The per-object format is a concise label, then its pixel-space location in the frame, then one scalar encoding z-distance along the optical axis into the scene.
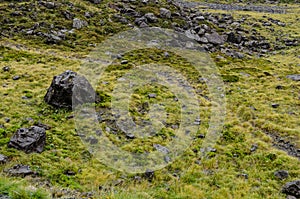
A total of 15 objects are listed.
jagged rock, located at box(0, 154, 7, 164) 10.50
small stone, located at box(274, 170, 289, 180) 12.23
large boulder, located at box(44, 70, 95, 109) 16.28
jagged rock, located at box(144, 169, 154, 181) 11.55
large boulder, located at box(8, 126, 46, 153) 11.52
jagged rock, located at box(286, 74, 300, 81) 27.53
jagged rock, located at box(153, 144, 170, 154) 13.89
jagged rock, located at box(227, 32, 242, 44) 39.38
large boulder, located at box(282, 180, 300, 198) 10.88
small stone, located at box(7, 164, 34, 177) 9.92
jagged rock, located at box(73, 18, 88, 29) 33.66
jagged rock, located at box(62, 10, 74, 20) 34.25
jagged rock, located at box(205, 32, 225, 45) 36.82
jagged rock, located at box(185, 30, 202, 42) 36.34
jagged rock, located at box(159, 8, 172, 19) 39.44
